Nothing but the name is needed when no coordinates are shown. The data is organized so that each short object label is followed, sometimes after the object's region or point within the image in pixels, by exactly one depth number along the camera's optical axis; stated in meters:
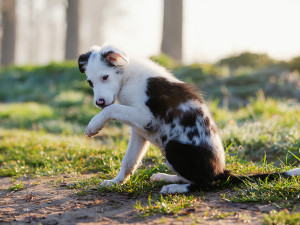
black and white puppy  3.33
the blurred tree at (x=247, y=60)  12.80
